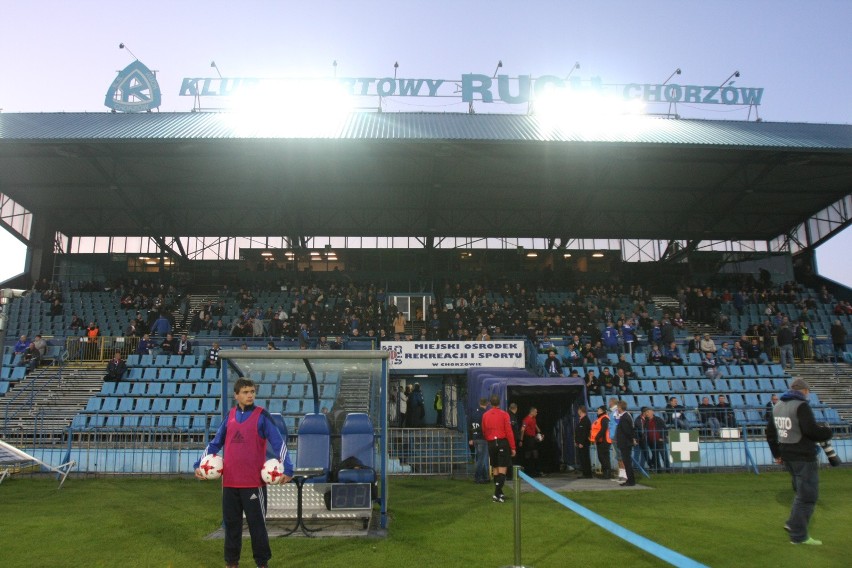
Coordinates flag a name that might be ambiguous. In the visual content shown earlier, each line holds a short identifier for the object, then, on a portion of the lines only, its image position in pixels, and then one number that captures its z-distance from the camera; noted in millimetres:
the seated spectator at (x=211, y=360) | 21500
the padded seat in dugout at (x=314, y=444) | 9164
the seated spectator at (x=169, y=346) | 23283
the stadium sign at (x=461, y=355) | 21375
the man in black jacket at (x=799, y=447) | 7223
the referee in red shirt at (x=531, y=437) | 14602
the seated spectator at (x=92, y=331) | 25000
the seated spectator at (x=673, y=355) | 22703
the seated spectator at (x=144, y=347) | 23219
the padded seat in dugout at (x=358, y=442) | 9102
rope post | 6043
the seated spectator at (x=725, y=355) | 23170
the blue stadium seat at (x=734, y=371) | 22153
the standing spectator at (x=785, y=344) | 23844
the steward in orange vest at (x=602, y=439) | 13789
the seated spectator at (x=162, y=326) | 24953
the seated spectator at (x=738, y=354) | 23175
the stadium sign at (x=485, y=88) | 27797
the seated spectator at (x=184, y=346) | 23281
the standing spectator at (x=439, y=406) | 24103
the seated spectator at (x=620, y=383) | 19875
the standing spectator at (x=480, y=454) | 13844
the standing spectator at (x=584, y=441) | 14234
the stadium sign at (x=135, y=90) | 26719
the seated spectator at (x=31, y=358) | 23016
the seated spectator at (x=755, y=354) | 23755
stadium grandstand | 19625
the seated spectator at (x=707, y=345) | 23203
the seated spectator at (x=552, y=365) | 19445
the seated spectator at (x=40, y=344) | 23583
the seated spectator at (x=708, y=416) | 17056
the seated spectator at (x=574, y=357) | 21734
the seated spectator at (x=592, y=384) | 19422
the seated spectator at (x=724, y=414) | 17203
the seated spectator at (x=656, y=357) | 22766
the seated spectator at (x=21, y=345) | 23766
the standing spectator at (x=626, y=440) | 13023
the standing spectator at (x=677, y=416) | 16672
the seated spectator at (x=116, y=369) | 20906
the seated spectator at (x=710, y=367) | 21625
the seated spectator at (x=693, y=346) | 24123
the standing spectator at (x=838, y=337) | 25672
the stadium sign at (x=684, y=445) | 15242
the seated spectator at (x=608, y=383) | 19812
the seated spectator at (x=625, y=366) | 20750
